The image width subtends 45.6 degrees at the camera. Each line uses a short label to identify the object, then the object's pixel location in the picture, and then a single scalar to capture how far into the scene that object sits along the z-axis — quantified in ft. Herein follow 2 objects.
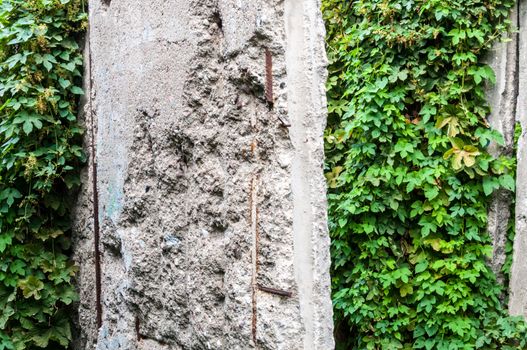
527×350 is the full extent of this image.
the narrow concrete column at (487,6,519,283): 11.78
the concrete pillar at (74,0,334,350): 6.23
